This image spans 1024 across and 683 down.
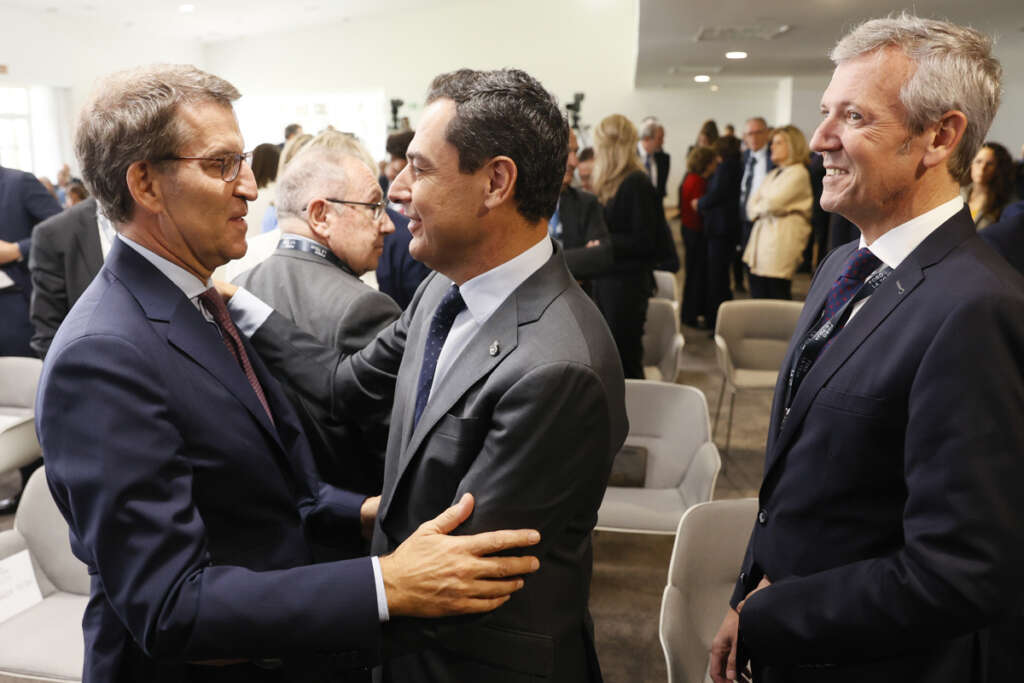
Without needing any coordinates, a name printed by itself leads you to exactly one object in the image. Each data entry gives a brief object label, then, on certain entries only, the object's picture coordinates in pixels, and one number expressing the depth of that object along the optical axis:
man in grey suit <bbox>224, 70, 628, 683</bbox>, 1.13
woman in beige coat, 6.22
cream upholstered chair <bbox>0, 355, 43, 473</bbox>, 2.91
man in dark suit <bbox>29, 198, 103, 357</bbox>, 3.37
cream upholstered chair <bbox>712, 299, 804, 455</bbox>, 4.51
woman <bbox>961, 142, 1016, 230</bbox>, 4.34
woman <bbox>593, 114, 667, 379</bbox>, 4.48
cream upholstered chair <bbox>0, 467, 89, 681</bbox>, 1.98
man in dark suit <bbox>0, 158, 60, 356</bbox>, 3.91
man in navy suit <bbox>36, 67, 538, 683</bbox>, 1.05
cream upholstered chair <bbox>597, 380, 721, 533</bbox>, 2.83
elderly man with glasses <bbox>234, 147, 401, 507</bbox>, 1.95
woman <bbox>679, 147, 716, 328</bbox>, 8.00
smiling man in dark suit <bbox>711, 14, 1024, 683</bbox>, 1.07
